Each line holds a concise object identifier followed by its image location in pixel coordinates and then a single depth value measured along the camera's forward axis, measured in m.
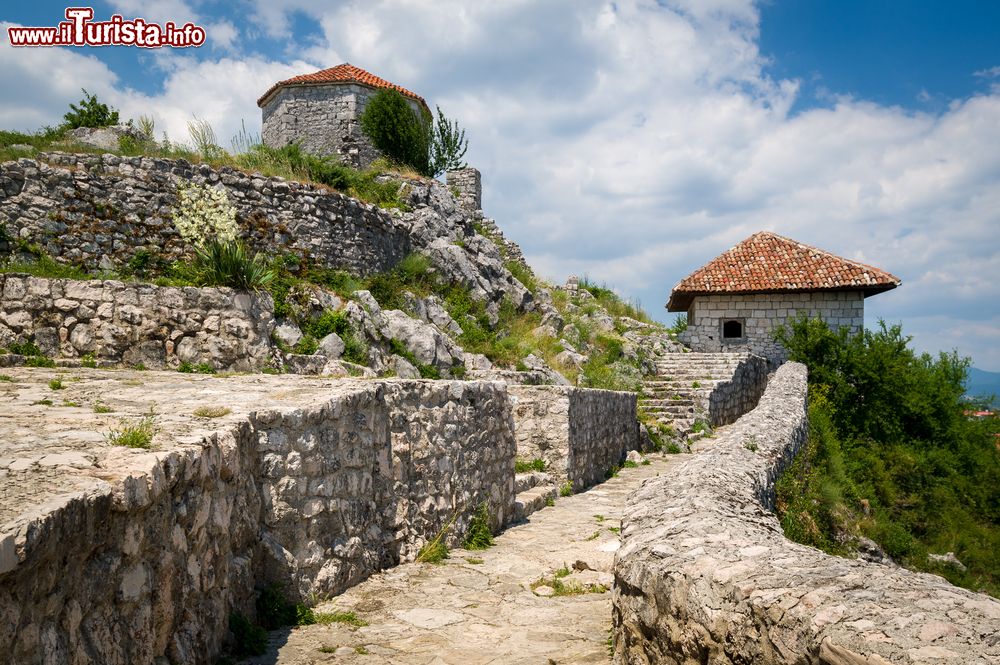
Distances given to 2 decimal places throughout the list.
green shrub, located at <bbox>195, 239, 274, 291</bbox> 10.39
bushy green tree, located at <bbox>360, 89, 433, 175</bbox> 24.92
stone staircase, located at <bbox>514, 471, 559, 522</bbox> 8.00
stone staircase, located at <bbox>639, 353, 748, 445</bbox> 17.27
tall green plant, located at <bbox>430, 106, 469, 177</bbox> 27.42
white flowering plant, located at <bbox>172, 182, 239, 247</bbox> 11.63
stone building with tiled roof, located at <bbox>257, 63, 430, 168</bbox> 25.83
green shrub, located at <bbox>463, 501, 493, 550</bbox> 6.44
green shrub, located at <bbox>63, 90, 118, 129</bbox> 16.84
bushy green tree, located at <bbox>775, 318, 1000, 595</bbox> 12.52
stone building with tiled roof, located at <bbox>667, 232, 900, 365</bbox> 26.02
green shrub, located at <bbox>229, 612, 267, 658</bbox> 3.57
